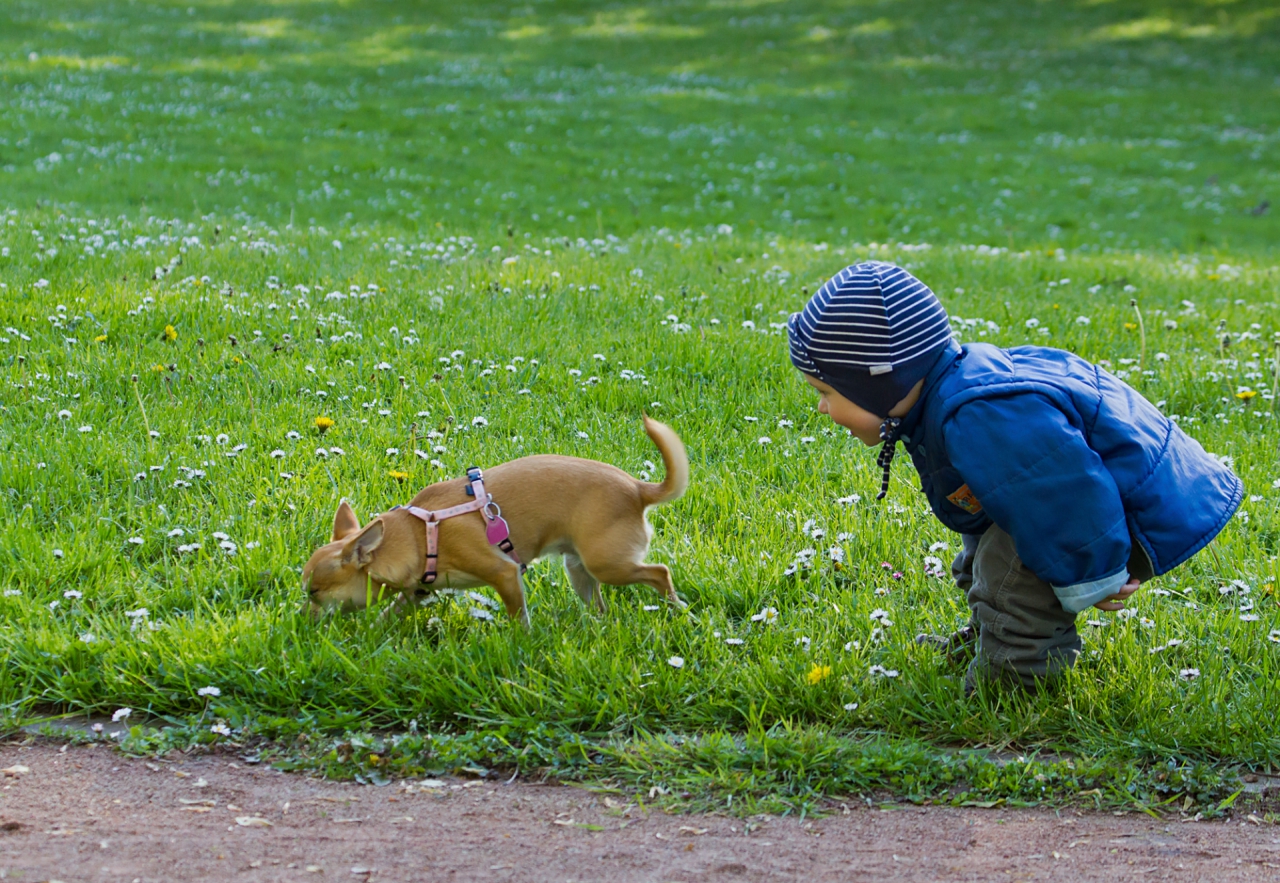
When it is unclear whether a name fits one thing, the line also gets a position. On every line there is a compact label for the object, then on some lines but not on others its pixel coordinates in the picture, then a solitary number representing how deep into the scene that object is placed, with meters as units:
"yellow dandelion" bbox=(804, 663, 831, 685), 7.71
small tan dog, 8.20
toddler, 6.57
